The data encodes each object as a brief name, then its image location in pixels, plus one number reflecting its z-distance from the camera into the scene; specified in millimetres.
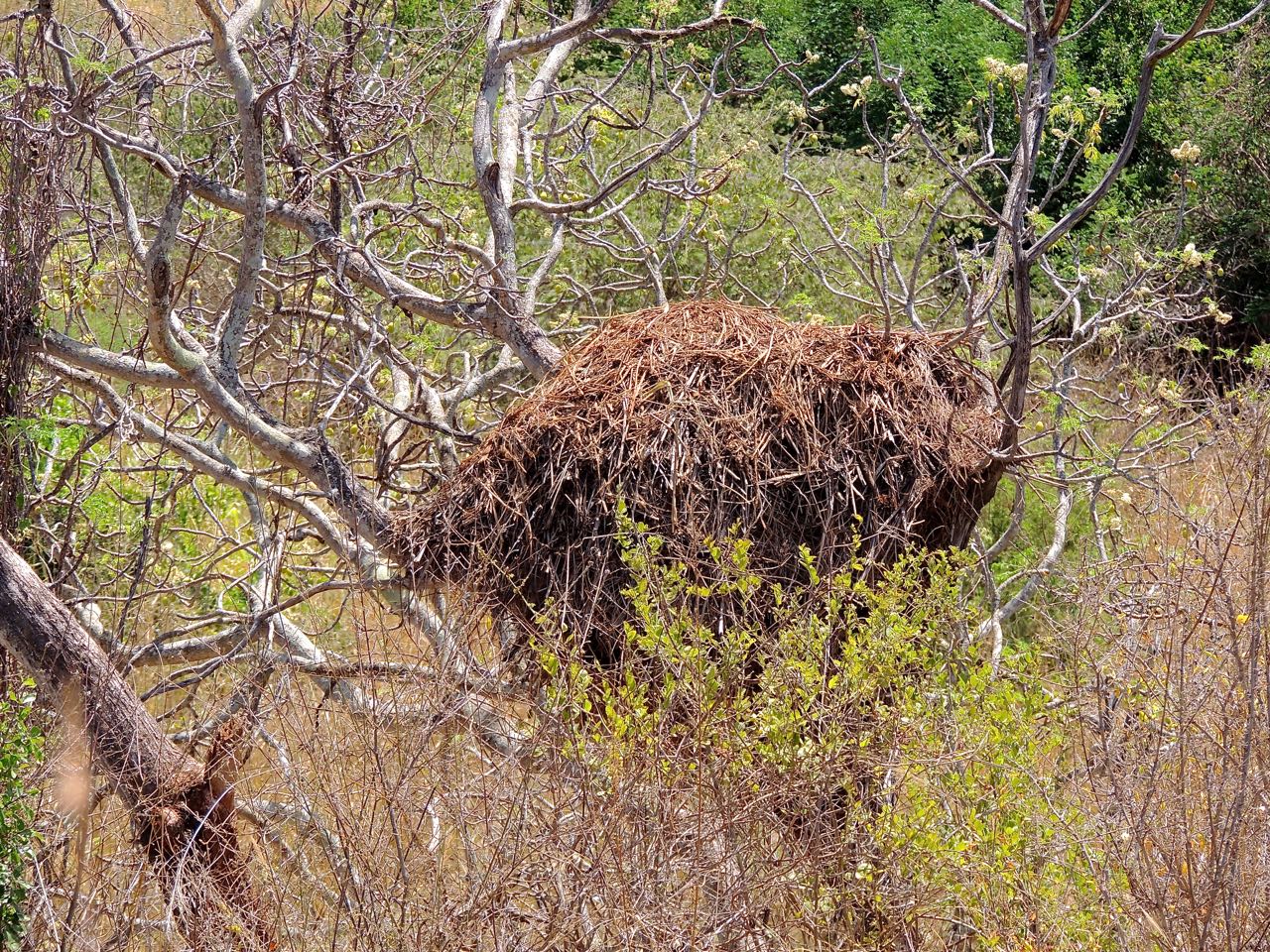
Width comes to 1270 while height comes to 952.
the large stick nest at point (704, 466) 8461
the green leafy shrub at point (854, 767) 7027
